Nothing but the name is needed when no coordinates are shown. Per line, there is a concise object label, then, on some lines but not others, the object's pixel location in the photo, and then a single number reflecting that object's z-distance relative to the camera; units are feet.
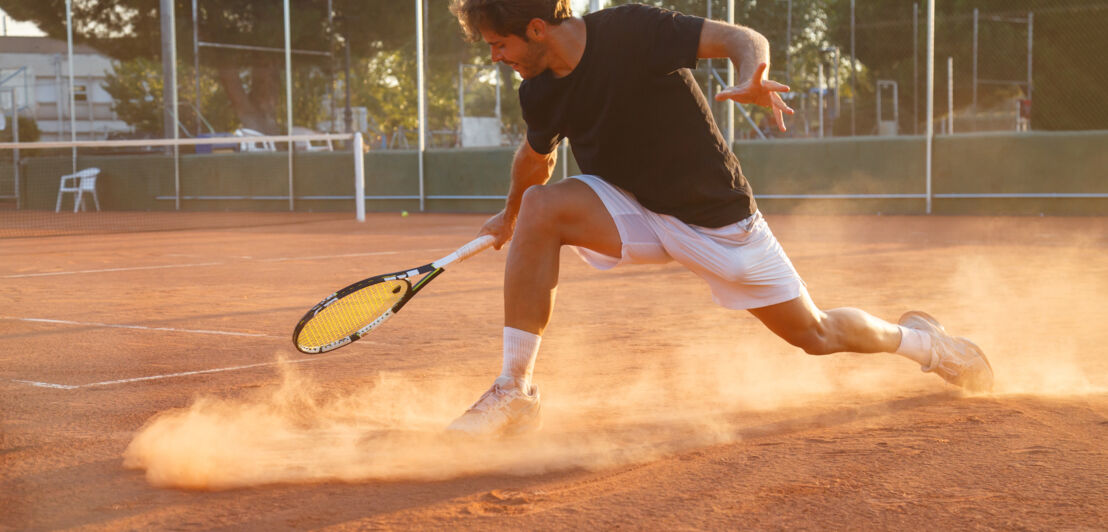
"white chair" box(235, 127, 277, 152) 90.58
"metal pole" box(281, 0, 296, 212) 74.28
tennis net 76.18
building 161.58
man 11.29
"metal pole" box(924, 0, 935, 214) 57.72
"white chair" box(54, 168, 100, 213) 83.32
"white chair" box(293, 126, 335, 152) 84.39
